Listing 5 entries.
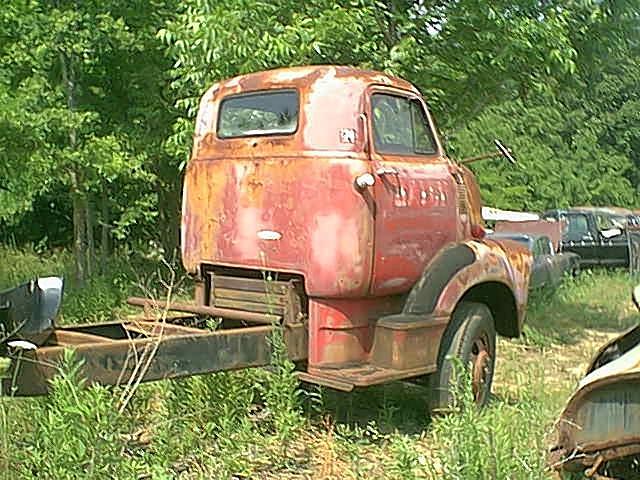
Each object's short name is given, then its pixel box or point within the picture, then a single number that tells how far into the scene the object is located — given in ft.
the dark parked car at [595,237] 66.44
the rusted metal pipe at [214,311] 21.12
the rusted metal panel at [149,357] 16.35
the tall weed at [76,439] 13.70
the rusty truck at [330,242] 21.21
